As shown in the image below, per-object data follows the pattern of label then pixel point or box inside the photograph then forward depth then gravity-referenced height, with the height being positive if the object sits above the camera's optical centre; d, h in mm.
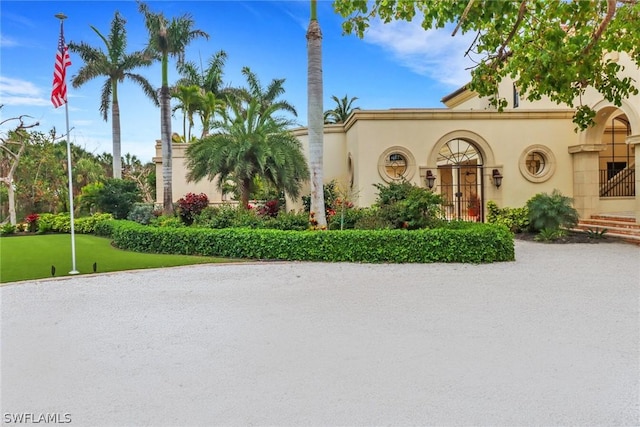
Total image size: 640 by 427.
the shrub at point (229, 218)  12180 -213
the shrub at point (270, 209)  14766 +73
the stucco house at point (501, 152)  15031 +2167
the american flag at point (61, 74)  9492 +3376
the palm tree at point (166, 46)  16703 +7146
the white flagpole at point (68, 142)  9008 +1670
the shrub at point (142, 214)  17266 -55
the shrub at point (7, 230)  18556 -715
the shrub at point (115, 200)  19312 +665
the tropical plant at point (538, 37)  6828 +3310
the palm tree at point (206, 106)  27814 +7687
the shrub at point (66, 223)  18312 -423
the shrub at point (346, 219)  11802 -276
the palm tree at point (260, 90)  32000 +9854
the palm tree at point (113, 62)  24094 +9254
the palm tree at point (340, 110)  37938 +9583
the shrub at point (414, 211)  10547 -46
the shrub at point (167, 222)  13892 -343
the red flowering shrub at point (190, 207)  16266 +211
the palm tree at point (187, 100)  27609 +8060
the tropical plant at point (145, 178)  25477 +2478
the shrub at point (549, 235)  12898 -912
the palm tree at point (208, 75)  30875 +10697
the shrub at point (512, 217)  14844 -362
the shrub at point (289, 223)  11805 -362
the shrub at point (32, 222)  19483 -376
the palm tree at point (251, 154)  12984 +1921
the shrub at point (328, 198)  14359 +483
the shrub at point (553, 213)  13219 -200
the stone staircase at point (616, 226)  12484 -687
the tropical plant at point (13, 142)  21406 +4206
